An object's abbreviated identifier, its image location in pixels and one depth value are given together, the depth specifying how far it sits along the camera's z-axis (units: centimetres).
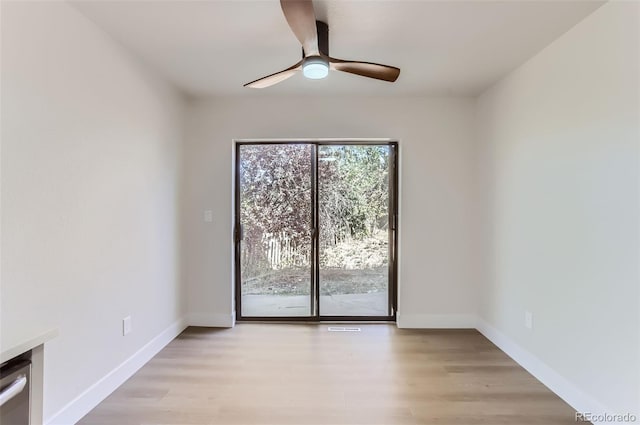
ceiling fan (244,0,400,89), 155
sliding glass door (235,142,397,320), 348
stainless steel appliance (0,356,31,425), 94
